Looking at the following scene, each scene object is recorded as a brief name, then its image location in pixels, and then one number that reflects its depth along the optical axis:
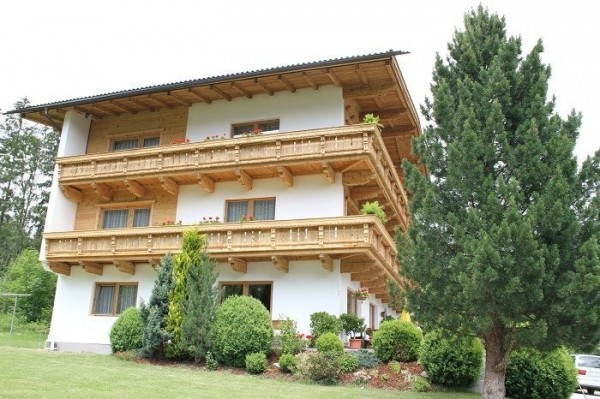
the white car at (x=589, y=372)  21.84
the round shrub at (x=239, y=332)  18.19
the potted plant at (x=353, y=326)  19.98
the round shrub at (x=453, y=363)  14.88
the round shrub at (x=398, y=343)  17.38
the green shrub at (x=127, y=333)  20.58
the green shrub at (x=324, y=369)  15.99
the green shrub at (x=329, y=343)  17.65
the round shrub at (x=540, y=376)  14.25
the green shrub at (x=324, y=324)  19.48
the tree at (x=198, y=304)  18.34
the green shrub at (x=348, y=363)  16.72
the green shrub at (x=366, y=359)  17.28
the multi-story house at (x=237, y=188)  21.06
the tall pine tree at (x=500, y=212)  10.74
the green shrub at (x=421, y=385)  14.78
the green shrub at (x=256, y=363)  17.59
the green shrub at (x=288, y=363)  17.14
